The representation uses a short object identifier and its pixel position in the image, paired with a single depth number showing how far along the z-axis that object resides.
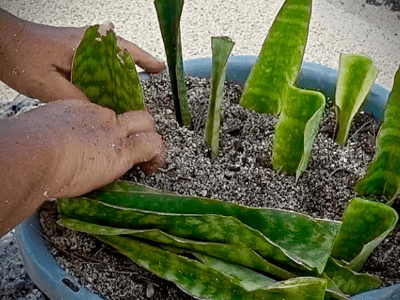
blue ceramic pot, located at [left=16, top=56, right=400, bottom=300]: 0.43
